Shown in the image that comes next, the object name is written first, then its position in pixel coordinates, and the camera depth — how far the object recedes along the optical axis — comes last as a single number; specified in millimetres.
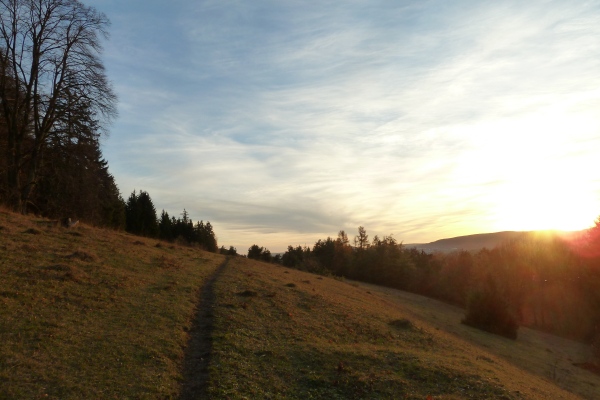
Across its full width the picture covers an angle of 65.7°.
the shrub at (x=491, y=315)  38719
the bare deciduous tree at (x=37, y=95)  27672
